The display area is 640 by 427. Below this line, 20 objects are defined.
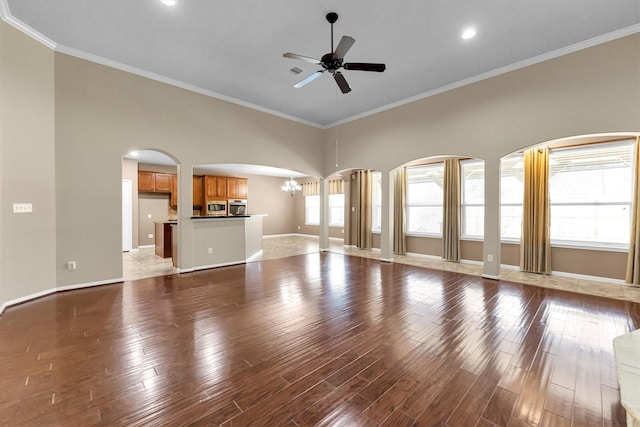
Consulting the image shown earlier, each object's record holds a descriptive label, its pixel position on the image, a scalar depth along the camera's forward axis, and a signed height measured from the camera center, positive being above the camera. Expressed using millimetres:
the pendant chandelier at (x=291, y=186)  10578 +1039
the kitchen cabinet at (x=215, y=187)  9570 +911
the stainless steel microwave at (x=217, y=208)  9609 +150
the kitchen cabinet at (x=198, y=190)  9578 +811
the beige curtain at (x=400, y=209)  7324 +50
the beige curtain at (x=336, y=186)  10406 +1024
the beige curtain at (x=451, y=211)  6273 +2
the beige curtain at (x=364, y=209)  8277 +78
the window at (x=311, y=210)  11780 +73
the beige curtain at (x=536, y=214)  5090 -64
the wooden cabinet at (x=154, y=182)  8289 +995
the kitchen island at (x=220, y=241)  5438 -640
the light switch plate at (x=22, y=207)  3441 +69
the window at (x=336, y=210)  10744 +63
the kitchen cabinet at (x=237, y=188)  10158 +960
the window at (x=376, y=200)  8430 +370
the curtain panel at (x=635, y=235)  4246 -399
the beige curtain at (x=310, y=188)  11367 +1033
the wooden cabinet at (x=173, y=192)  8906 +687
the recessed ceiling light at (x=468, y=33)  3576 +2466
